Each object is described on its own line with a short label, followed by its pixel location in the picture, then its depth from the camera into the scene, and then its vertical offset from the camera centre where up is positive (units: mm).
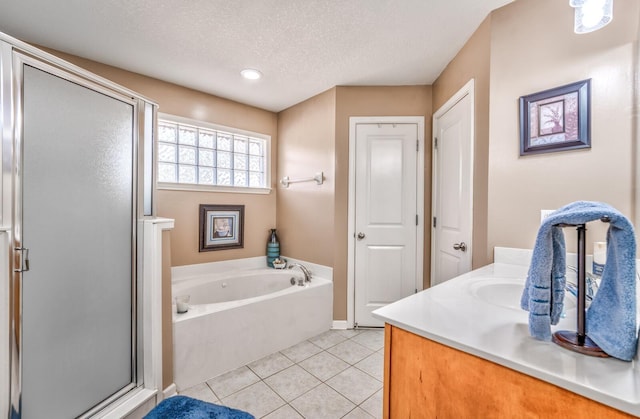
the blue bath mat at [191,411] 1056 -812
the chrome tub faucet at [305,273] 2639 -644
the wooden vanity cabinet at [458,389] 551 -426
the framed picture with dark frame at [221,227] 2789 -210
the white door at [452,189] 1882 +157
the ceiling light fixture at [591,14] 950 +707
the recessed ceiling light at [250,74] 2332 +1172
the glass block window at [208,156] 2629 +554
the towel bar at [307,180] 2777 +308
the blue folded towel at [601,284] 558 -168
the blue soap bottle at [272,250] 3189 -497
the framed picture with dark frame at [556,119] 1253 +446
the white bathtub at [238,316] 1814 -865
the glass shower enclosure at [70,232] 996 -113
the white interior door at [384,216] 2604 -72
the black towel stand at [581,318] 614 -253
